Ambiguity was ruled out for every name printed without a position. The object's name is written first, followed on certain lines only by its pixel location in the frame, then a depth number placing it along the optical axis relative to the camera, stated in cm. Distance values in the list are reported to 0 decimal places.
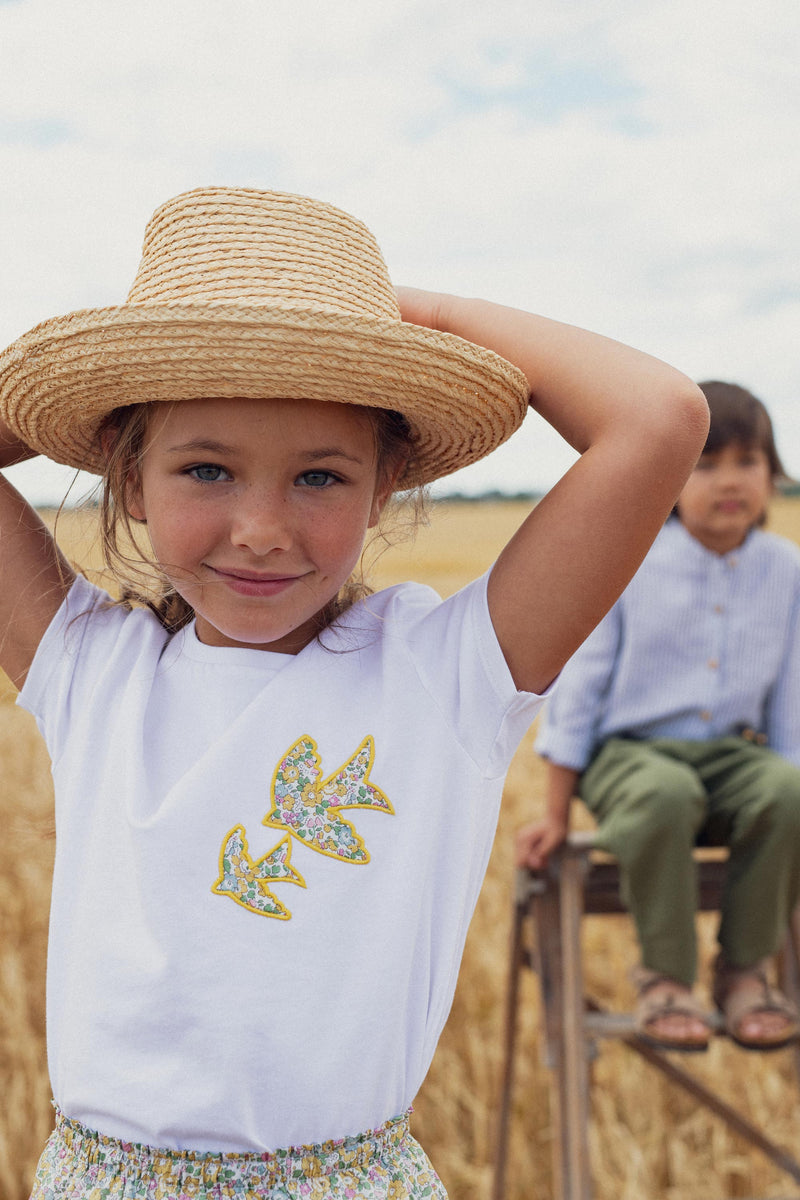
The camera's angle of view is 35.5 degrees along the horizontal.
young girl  135
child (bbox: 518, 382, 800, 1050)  293
